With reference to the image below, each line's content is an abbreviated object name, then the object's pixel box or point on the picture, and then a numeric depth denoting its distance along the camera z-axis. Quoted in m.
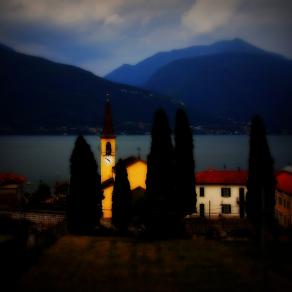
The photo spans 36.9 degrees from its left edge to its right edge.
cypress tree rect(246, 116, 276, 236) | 34.44
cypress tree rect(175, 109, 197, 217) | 36.47
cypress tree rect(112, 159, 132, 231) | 39.84
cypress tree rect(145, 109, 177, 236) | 31.27
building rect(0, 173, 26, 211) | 56.67
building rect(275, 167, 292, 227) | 44.75
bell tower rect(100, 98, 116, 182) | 54.84
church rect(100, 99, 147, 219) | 51.84
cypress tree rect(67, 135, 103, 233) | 34.00
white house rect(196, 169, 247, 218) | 50.44
